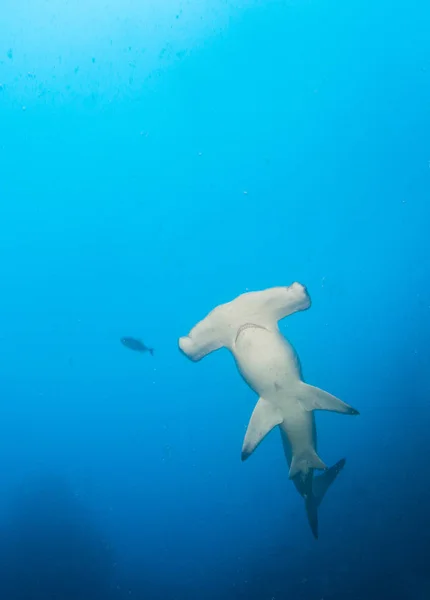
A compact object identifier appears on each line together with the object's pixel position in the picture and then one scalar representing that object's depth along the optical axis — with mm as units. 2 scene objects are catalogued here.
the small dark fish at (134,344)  7301
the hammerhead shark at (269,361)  4504
